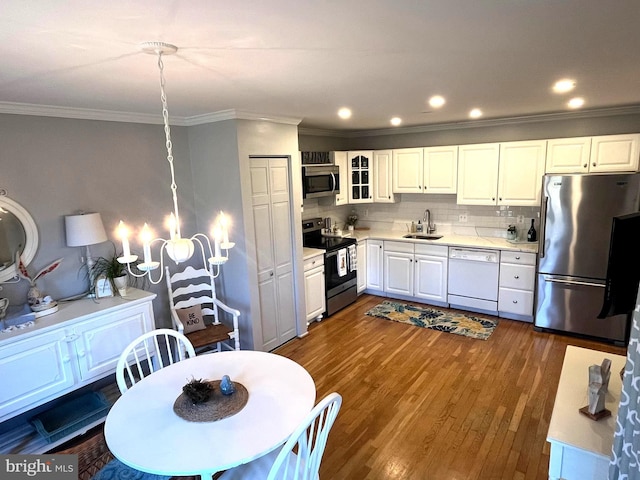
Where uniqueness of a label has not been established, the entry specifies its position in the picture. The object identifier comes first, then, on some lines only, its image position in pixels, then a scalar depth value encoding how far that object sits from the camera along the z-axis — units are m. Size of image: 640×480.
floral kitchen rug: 4.40
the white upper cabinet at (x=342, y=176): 5.23
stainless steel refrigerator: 3.70
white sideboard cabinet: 2.45
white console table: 1.52
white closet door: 3.77
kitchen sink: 5.25
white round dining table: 1.57
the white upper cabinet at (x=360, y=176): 5.43
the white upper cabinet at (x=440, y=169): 4.92
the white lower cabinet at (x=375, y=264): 5.45
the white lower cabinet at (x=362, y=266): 5.39
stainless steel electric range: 4.82
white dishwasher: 4.62
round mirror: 2.73
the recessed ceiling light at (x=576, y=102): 3.39
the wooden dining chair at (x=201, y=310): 3.45
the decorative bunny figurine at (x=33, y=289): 2.74
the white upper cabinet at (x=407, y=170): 5.17
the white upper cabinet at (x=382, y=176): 5.40
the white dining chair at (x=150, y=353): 2.24
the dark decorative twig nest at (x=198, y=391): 1.89
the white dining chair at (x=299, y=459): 1.52
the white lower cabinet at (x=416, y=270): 4.99
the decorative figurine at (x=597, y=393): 1.64
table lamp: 2.93
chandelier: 1.59
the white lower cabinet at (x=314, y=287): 4.49
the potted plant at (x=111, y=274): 3.14
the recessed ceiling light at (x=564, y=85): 2.55
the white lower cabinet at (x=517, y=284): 4.38
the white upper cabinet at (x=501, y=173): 4.36
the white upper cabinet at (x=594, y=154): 3.91
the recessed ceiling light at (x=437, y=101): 3.02
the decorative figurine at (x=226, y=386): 1.97
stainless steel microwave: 4.59
